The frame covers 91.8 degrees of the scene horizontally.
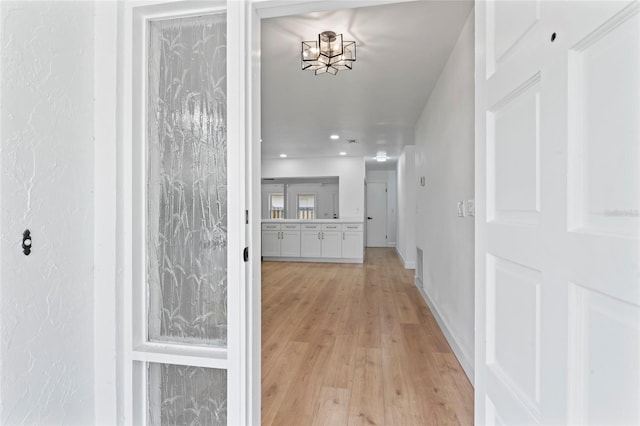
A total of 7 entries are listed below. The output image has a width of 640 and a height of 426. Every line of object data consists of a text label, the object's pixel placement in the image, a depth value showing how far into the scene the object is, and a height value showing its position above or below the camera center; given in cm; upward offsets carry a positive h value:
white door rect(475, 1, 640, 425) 52 -1
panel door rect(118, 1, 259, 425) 115 -5
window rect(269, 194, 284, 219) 853 +7
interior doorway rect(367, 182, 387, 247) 946 -12
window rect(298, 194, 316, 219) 852 +7
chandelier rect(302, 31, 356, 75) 216 +116
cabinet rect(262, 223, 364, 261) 647 -69
